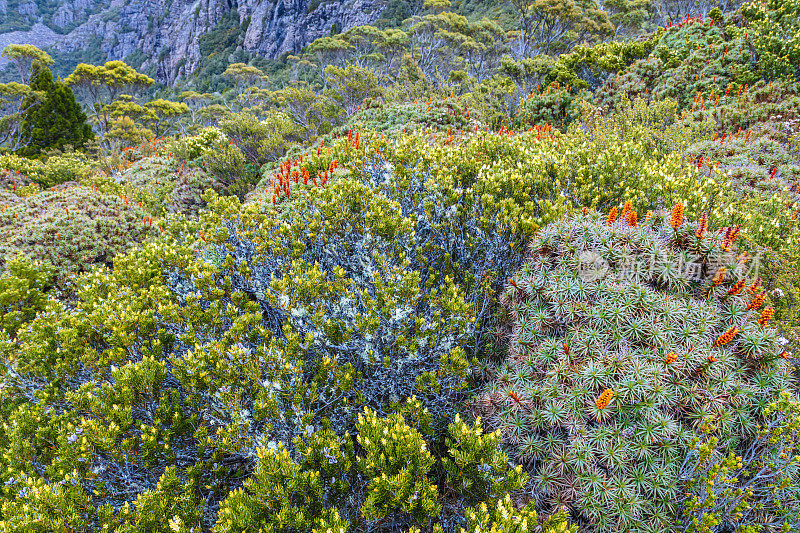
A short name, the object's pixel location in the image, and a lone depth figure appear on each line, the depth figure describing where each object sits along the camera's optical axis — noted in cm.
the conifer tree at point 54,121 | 2656
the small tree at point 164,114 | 4100
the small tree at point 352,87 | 2064
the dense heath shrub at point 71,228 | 944
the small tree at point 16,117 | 2723
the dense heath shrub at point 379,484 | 280
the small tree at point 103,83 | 3791
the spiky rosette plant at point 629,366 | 322
